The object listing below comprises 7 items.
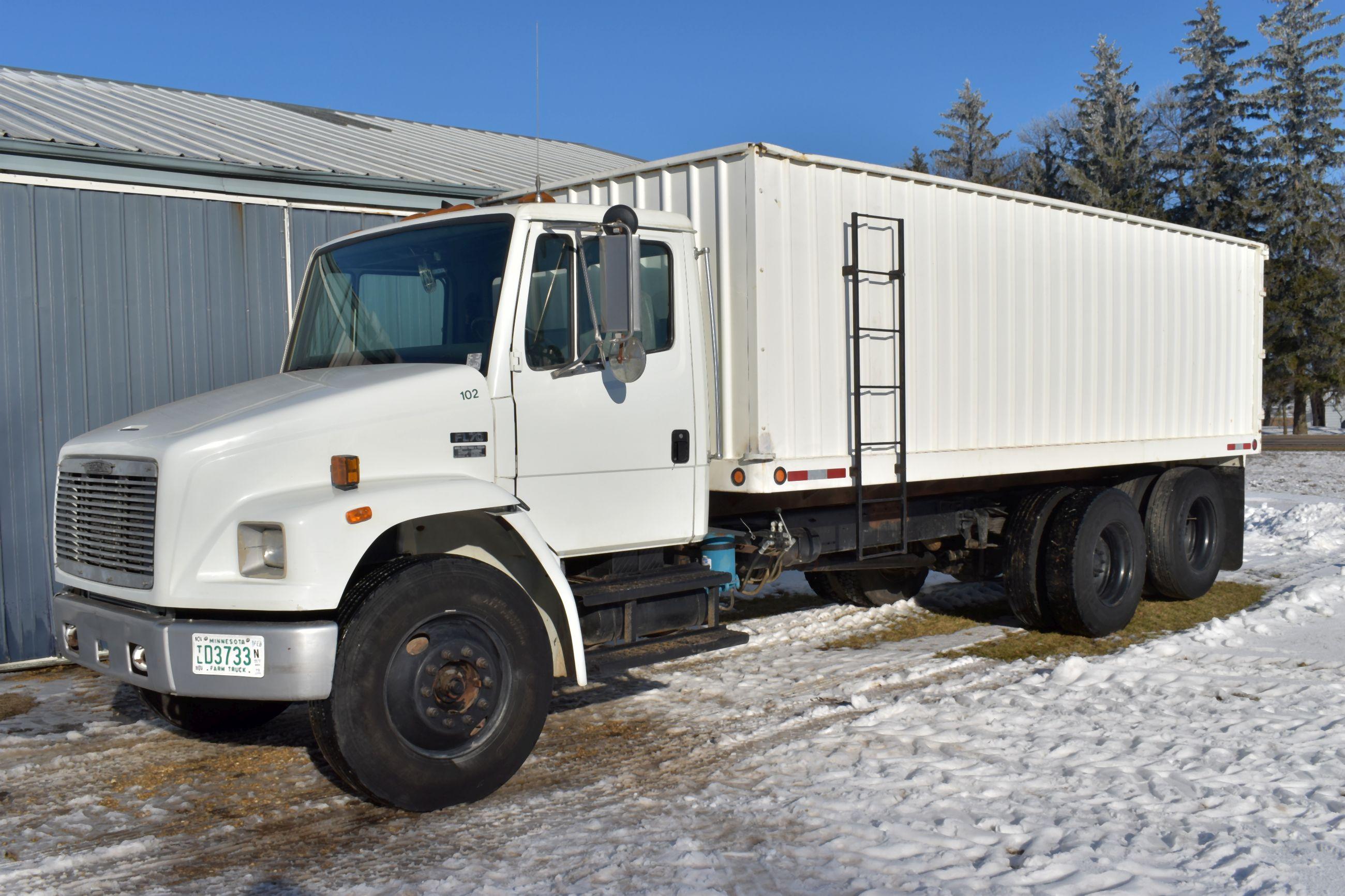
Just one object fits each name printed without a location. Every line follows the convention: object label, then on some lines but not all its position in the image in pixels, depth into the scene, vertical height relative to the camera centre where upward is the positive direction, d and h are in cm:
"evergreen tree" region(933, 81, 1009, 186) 4734 +1079
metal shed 838 +123
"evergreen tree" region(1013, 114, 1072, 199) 4384 +925
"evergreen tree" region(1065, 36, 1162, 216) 4028 +952
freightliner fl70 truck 473 -22
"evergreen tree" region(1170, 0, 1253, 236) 4022 +952
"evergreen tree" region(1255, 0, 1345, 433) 3800 +696
